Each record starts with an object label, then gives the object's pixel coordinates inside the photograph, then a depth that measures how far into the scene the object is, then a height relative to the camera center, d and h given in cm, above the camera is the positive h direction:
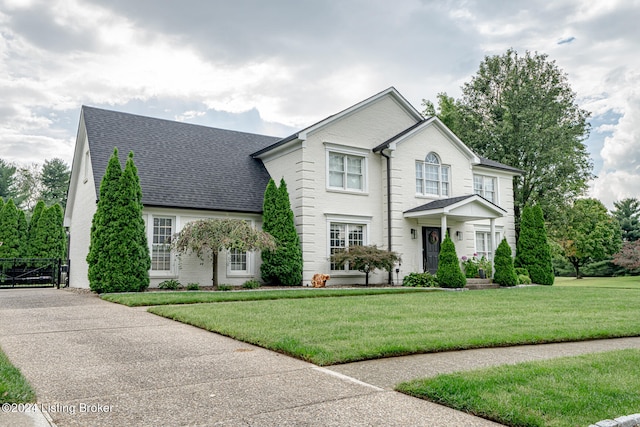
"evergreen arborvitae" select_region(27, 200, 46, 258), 2381 +143
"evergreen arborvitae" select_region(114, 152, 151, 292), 1350 +38
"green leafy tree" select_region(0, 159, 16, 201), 3753 +621
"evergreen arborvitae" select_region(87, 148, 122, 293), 1348 +78
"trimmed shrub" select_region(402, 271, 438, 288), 1660 -95
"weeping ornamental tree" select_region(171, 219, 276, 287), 1438 +56
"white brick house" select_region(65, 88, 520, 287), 1658 +275
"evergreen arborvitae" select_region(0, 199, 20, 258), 2322 +125
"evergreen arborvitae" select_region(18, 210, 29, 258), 2391 +117
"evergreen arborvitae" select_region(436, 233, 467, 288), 1639 -52
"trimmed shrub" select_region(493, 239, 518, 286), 1762 -55
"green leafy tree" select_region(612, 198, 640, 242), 3841 +291
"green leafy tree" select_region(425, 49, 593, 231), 2727 +727
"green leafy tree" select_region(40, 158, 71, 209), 4397 +705
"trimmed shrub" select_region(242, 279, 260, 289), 1555 -99
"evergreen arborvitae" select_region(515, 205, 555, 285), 2027 +15
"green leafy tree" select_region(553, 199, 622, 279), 3572 +86
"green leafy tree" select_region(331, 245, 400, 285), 1638 -14
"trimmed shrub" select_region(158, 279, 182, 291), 1503 -94
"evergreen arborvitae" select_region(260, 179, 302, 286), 1617 +40
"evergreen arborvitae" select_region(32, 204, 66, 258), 2381 +105
